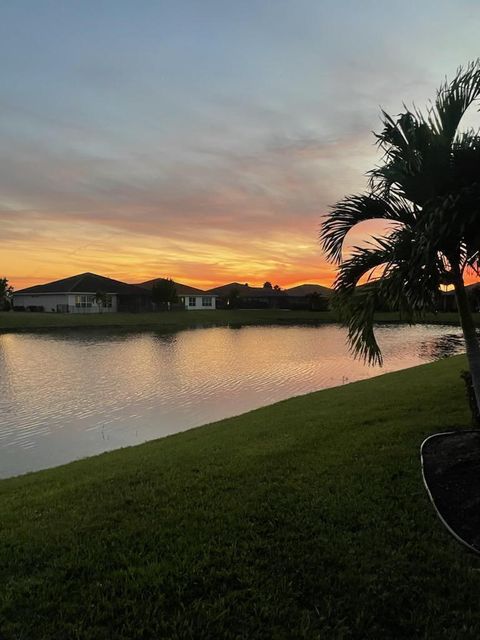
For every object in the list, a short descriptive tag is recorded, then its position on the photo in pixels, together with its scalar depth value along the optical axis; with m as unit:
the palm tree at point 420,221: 5.04
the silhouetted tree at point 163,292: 85.25
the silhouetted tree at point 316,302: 91.12
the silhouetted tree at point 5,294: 71.31
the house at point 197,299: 102.50
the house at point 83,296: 77.62
